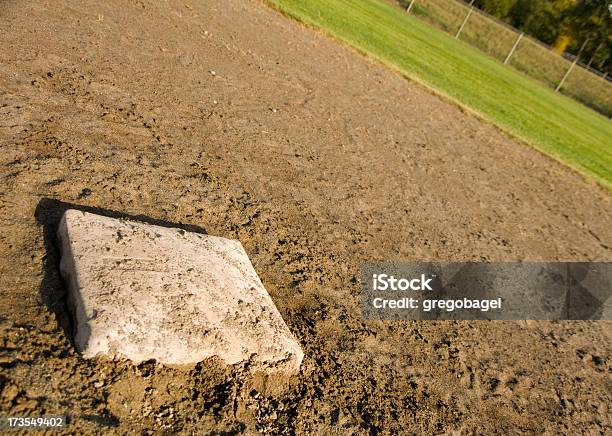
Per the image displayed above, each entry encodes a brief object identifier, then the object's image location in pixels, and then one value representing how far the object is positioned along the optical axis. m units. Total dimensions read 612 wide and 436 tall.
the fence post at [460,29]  20.19
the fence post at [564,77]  20.28
